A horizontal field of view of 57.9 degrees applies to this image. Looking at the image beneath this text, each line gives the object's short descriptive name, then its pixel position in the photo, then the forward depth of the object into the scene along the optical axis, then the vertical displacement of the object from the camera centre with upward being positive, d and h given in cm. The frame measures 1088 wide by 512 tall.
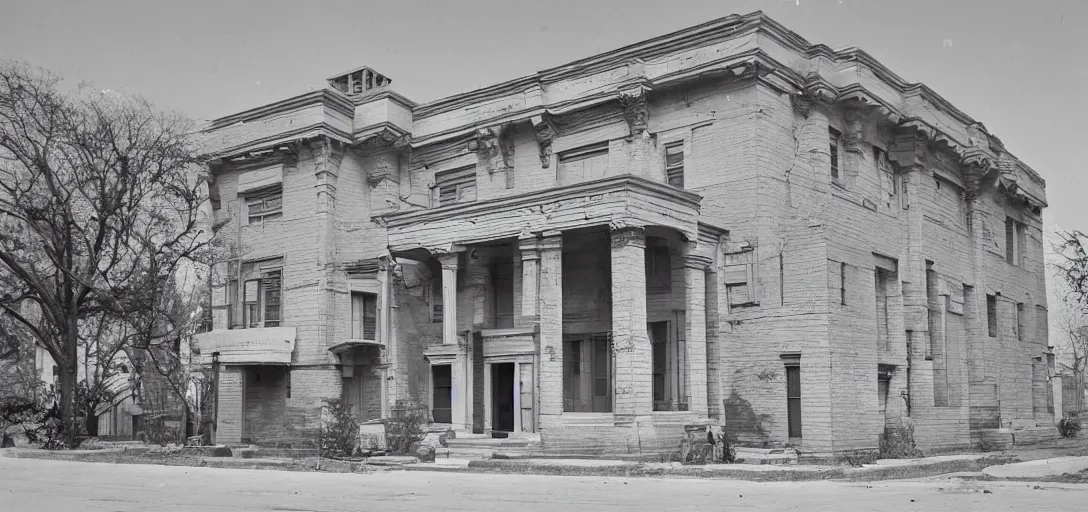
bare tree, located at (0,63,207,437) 2745 +467
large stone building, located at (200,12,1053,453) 2470 +272
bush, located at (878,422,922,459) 2595 -260
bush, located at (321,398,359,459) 2528 -214
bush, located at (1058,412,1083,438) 3747 -318
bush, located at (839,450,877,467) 2223 -261
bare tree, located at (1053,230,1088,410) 6194 +69
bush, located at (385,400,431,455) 2681 -227
